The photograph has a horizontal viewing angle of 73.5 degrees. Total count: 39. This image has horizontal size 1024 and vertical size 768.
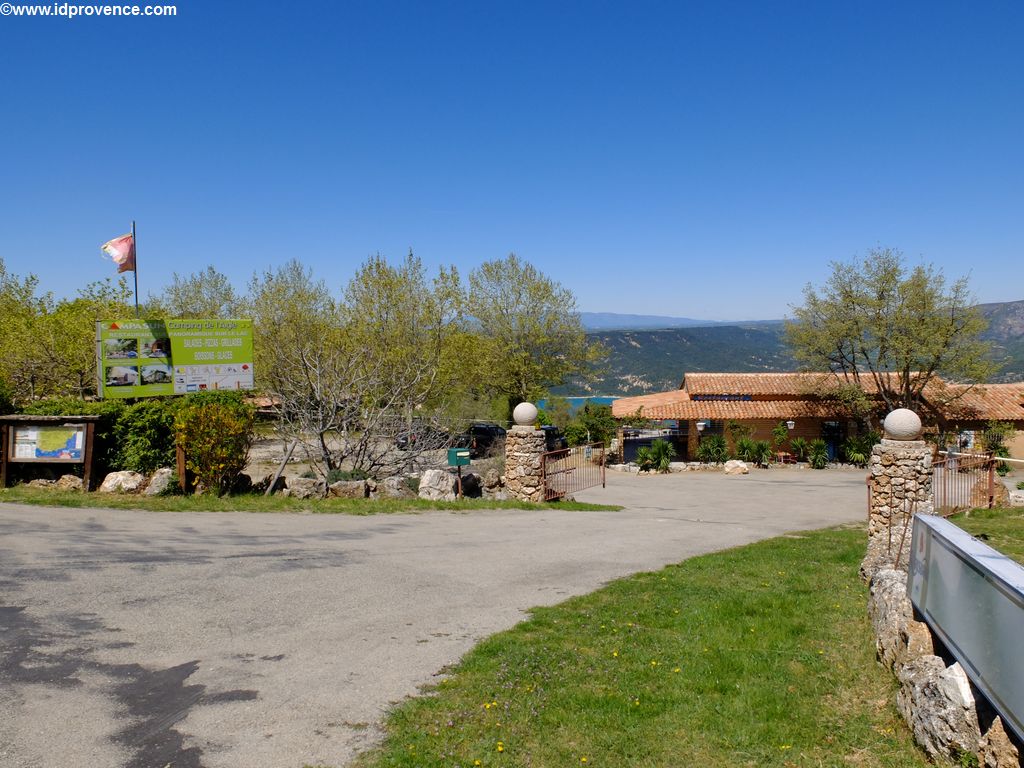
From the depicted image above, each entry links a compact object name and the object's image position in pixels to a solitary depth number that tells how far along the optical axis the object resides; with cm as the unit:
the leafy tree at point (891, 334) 3303
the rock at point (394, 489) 1711
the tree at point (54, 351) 2831
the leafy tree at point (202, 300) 4678
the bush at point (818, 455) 3125
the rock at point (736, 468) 2939
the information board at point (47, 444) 1616
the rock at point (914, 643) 570
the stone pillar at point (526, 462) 1827
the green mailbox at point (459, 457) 1725
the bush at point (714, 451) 3189
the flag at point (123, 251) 2081
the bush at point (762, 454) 3147
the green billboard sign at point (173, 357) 1827
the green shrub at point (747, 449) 3186
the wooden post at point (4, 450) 1609
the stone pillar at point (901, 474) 1300
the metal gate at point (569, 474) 1881
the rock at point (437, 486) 1727
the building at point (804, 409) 3375
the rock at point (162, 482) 1619
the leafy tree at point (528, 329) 4344
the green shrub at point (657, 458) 3053
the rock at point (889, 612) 621
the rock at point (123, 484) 1618
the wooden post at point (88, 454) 1614
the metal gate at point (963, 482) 1692
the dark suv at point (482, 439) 3141
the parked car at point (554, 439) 3488
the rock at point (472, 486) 1845
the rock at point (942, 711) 449
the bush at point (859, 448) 3147
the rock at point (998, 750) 408
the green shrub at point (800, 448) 3278
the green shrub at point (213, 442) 1620
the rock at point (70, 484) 1628
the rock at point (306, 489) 1689
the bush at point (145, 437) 1681
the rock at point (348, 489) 1689
